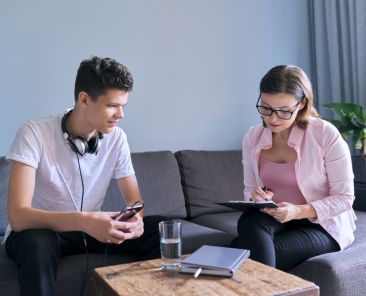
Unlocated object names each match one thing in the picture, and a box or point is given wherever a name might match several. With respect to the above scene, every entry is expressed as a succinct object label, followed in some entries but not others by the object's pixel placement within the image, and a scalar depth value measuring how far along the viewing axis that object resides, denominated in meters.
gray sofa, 1.49
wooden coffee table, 1.06
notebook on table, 1.15
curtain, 2.75
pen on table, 1.15
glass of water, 1.24
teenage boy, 1.36
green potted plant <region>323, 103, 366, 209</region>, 2.41
